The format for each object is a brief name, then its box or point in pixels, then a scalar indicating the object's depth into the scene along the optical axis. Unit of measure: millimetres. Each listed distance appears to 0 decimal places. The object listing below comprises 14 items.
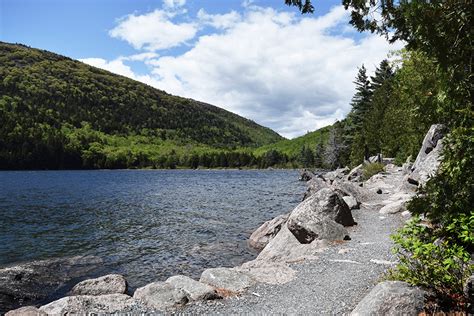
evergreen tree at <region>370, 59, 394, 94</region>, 76056
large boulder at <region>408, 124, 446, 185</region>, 22592
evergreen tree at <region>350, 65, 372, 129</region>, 76062
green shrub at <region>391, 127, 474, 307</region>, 7640
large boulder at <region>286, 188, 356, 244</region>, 16906
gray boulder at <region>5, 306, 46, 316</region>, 9328
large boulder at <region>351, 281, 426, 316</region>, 7645
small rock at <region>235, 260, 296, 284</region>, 11680
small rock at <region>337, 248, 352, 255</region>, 14155
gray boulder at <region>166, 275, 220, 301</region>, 10398
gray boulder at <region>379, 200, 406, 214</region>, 21641
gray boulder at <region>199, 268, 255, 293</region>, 11133
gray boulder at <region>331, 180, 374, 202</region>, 27297
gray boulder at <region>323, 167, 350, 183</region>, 64075
